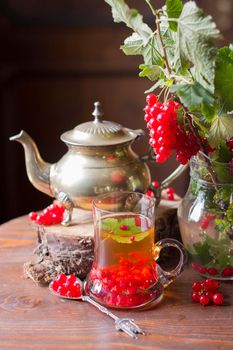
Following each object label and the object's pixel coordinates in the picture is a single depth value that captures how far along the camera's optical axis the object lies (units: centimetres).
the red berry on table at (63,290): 96
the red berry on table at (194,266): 105
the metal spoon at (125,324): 85
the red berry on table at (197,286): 96
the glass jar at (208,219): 95
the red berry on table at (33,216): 114
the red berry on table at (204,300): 94
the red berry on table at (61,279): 98
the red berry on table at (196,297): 95
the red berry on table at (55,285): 98
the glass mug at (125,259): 92
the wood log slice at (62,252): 103
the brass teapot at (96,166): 109
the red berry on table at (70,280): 97
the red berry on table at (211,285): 96
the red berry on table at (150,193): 116
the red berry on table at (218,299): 94
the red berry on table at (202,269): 103
